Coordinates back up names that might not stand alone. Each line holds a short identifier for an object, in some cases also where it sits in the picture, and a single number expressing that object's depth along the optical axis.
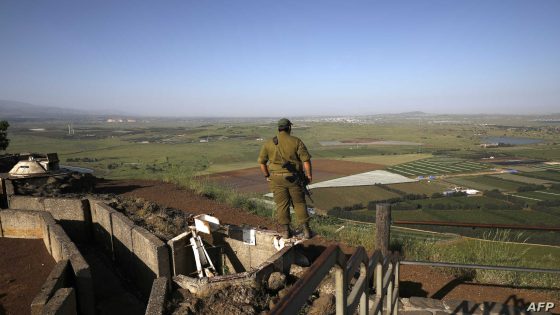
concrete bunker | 4.39
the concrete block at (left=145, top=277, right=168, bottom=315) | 3.78
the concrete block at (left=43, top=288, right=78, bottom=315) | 3.75
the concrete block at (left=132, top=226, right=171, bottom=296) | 5.02
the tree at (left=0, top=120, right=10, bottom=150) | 17.33
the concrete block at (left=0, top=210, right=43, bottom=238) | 7.40
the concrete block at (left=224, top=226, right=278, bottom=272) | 5.79
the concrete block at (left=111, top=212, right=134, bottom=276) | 6.05
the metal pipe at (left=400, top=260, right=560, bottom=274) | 3.64
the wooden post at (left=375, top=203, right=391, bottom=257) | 4.56
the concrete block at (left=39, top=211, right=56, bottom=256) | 6.69
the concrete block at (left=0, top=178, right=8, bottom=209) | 9.14
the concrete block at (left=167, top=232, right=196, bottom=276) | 5.23
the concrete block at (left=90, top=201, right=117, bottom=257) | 6.97
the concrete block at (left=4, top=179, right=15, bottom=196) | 9.05
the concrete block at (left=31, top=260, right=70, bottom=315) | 3.94
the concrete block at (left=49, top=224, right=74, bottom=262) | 5.50
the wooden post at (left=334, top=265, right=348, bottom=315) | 1.58
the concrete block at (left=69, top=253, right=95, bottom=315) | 4.83
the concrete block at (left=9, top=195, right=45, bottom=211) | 8.21
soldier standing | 5.52
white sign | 5.85
